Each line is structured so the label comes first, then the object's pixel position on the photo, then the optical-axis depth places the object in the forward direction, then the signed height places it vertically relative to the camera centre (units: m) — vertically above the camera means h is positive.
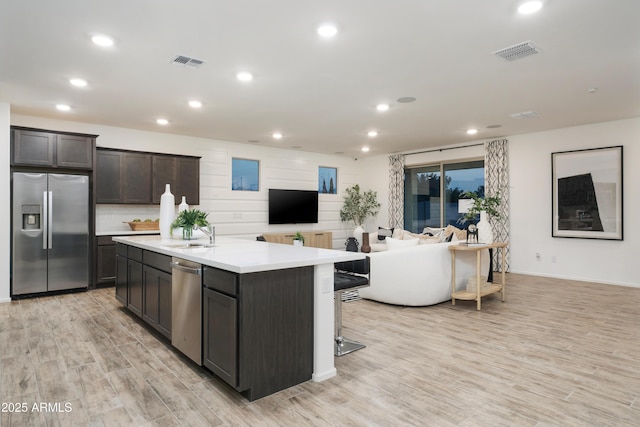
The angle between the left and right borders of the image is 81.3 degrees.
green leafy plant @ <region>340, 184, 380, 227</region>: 9.95 +0.21
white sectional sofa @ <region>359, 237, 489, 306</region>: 4.71 -0.79
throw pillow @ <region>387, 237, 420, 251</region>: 5.23 -0.42
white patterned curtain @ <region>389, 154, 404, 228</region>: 9.32 +0.59
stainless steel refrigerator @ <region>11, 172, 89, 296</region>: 5.29 -0.29
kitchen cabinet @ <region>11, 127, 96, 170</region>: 5.26 +0.95
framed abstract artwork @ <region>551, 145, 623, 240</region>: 6.23 +0.37
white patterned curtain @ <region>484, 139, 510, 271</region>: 7.46 +0.66
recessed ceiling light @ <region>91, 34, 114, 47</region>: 3.17 +1.50
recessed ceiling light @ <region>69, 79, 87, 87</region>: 4.25 +1.52
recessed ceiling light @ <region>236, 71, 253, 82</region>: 4.05 +1.52
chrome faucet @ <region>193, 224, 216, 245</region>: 3.93 -0.20
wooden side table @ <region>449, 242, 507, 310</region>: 4.69 -0.90
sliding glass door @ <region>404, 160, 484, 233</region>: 8.22 +0.56
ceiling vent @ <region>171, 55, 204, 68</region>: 3.65 +1.52
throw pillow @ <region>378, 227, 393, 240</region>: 8.28 -0.43
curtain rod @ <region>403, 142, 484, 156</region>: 7.97 +1.49
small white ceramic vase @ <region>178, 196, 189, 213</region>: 4.28 +0.07
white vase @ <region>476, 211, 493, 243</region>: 5.32 -0.26
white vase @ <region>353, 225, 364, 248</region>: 8.90 -0.46
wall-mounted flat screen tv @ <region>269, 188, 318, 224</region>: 8.68 +0.18
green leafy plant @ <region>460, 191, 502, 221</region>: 5.39 +0.13
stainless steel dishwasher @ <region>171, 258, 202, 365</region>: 2.79 -0.75
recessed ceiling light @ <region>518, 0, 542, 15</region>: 2.66 +1.51
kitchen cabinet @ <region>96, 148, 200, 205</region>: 6.21 +0.66
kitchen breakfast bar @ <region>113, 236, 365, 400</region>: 2.40 -0.70
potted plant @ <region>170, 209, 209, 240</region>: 3.98 -0.09
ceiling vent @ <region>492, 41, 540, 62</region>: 3.36 +1.51
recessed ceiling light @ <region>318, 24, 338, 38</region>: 3.02 +1.52
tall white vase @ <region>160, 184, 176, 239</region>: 4.37 -0.02
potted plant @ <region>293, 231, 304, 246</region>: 4.90 -0.36
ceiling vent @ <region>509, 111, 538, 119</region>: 5.62 +1.54
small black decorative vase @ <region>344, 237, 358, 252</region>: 5.12 -0.44
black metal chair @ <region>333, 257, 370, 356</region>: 3.14 -0.61
